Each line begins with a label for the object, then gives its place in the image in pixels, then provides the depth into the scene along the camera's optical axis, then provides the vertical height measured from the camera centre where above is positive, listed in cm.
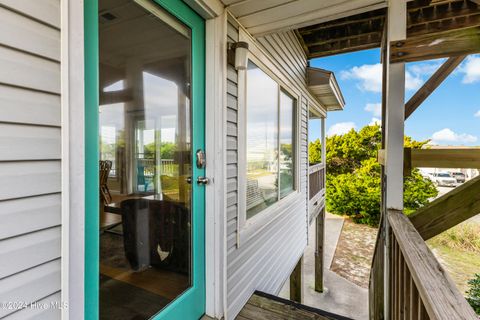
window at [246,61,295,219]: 256 +18
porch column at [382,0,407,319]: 174 +29
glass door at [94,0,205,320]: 117 -3
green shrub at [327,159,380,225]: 1123 -177
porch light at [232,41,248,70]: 197 +82
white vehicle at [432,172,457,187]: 1318 -128
